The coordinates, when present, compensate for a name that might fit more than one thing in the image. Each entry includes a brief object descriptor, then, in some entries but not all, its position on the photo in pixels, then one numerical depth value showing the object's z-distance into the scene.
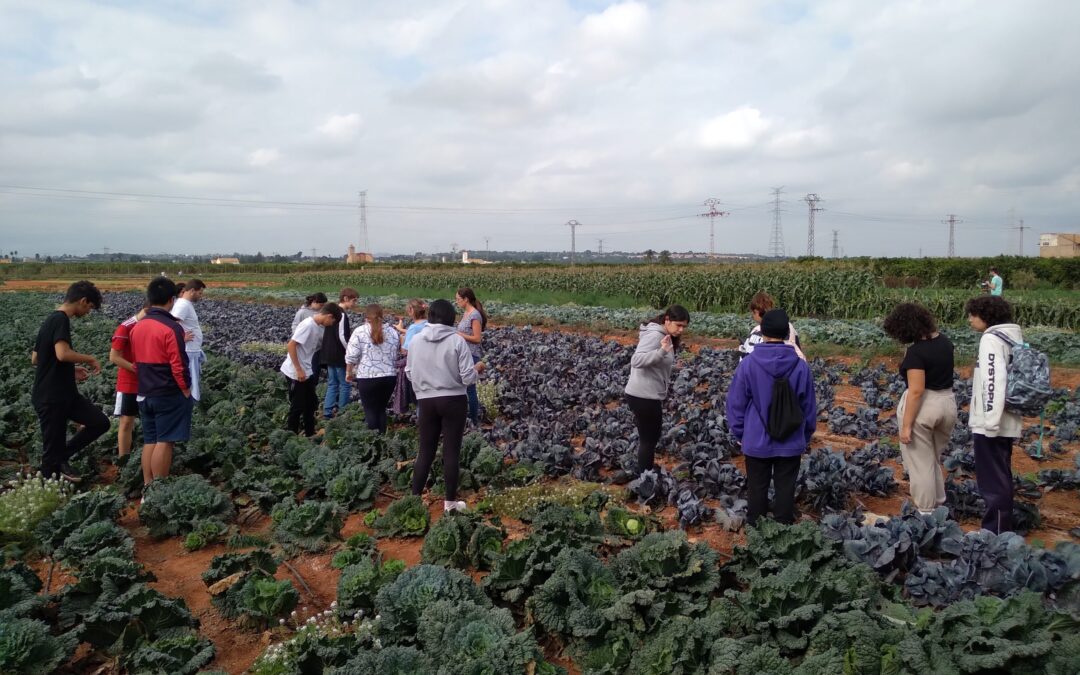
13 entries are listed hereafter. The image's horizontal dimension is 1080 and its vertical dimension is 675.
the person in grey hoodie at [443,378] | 5.52
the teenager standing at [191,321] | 7.61
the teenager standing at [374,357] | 7.34
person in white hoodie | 4.82
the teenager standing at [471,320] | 7.76
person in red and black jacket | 5.89
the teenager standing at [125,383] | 6.34
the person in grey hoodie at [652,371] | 5.67
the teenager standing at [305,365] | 8.03
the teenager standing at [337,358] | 8.68
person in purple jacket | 4.51
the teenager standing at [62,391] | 6.28
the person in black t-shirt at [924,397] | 4.86
